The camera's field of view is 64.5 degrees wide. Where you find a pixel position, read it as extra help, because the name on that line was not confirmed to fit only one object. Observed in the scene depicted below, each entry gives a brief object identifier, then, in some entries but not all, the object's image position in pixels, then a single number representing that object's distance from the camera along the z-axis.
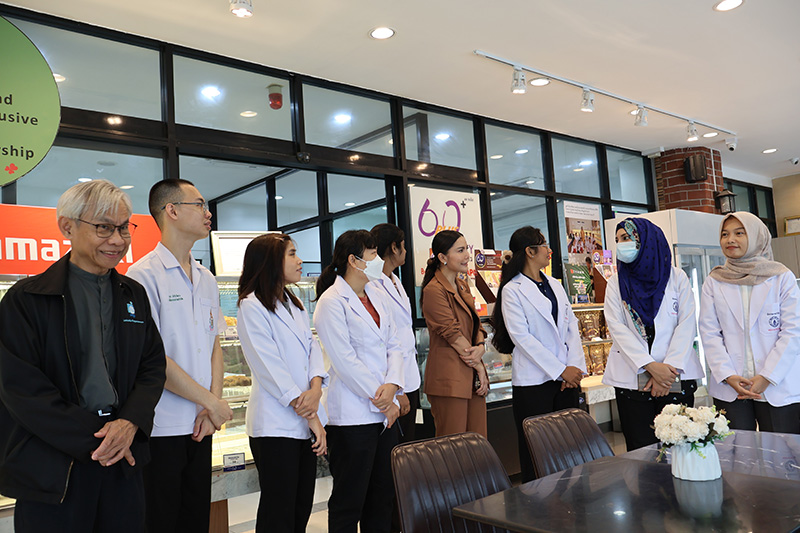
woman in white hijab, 3.28
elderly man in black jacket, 1.80
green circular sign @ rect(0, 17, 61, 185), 3.61
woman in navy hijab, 3.28
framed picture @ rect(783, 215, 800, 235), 10.04
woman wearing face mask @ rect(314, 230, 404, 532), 2.95
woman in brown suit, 3.71
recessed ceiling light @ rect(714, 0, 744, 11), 4.16
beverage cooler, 7.08
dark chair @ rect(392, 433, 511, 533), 1.93
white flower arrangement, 1.92
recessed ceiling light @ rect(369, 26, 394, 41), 4.27
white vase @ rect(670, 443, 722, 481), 1.92
